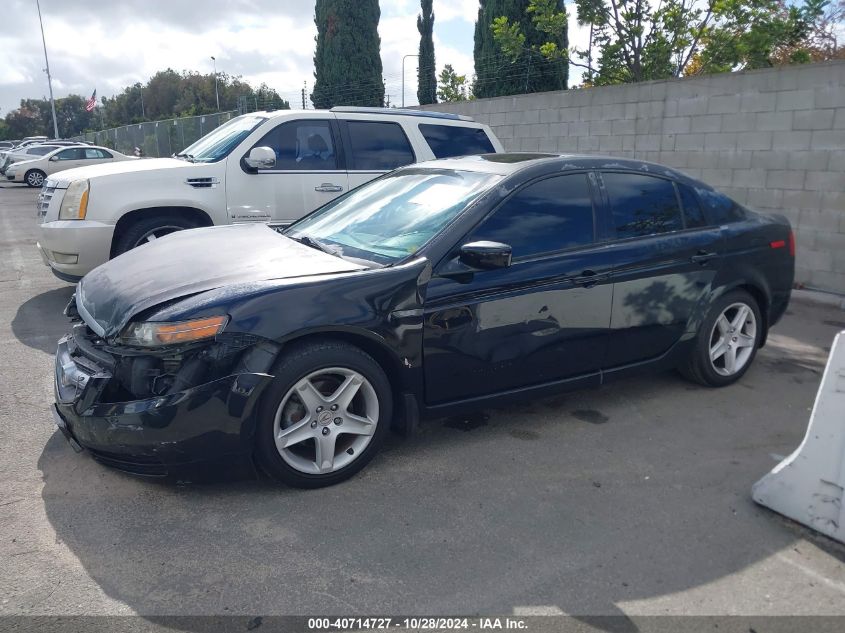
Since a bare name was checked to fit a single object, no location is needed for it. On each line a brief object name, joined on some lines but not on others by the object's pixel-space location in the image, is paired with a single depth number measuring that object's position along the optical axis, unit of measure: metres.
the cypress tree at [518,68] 14.49
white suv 6.40
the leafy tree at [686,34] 11.02
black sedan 3.18
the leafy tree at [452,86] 17.10
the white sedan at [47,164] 23.66
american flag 39.75
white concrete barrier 3.19
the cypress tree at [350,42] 24.06
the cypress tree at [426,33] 26.30
